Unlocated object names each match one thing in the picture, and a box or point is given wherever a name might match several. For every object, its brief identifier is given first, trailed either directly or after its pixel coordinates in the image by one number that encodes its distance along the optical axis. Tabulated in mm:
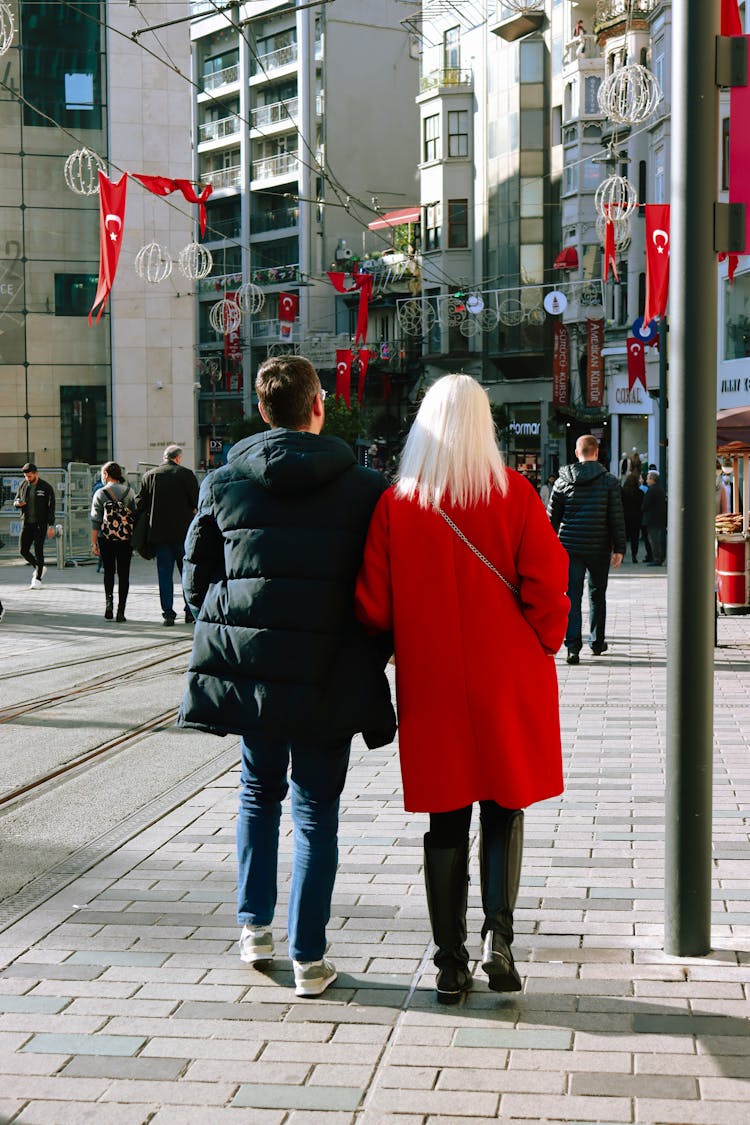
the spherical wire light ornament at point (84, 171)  35375
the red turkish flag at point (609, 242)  28411
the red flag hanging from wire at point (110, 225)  22125
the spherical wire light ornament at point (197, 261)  28145
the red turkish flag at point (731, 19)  5336
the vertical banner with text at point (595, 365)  54750
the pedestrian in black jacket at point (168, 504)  15453
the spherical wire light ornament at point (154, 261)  34562
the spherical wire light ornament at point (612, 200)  24453
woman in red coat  4227
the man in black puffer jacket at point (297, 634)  4238
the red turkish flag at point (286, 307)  59062
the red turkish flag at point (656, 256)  22719
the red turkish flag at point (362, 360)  57934
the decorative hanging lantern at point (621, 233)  28609
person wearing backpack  16578
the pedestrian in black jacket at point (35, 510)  21188
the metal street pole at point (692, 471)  4465
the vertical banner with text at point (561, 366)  56875
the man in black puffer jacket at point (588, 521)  12797
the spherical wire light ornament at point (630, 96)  20750
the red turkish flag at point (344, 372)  57062
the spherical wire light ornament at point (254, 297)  39656
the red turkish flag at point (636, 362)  40938
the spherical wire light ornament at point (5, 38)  14984
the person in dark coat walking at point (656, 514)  25312
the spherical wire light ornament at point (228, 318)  43562
